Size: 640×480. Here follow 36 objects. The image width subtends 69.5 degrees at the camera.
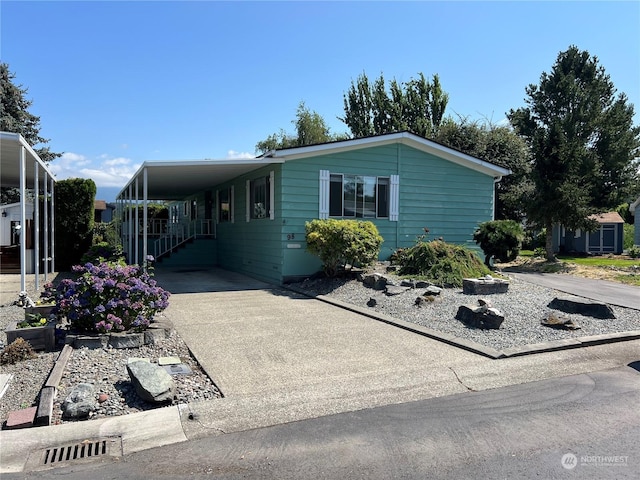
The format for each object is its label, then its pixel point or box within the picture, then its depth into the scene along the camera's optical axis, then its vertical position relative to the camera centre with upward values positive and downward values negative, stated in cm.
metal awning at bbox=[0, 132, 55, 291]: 795 +131
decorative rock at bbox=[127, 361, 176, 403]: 400 -141
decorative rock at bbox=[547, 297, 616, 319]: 734 -128
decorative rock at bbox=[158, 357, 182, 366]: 514 -154
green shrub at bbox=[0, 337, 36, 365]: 509 -145
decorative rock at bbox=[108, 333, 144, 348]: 556 -140
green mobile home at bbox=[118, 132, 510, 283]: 1151 +98
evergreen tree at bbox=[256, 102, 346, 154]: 3609 +751
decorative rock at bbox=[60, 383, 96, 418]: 376 -150
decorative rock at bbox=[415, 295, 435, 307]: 815 -130
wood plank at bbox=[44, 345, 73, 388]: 426 -145
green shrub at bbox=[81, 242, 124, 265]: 1348 -84
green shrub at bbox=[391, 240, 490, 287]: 1002 -81
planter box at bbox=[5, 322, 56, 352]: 548 -133
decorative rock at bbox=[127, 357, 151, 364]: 469 -147
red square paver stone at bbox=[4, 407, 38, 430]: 359 -155
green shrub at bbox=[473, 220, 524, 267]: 1291 -29
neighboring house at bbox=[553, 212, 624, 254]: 2403 -52
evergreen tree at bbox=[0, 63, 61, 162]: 2575 +652
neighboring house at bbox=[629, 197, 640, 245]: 2655 +49
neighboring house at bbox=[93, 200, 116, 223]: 3780 +116
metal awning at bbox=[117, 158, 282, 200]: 1107 +144
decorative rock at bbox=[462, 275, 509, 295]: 891 -113
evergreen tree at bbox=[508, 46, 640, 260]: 1661 +387
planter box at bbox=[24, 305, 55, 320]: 611 -115
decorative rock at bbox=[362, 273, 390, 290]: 965 -115
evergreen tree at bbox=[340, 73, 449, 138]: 3512 +933
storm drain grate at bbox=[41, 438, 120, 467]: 320 -163
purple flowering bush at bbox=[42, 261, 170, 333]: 559 -94
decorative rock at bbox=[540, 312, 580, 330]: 666 -137
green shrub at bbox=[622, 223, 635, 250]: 2512 -34
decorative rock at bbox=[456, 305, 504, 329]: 666 -131
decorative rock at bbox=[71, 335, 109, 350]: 546 -140
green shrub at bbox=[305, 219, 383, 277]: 1015 -36
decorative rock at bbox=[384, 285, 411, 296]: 901 -124
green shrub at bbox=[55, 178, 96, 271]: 1526 +14
